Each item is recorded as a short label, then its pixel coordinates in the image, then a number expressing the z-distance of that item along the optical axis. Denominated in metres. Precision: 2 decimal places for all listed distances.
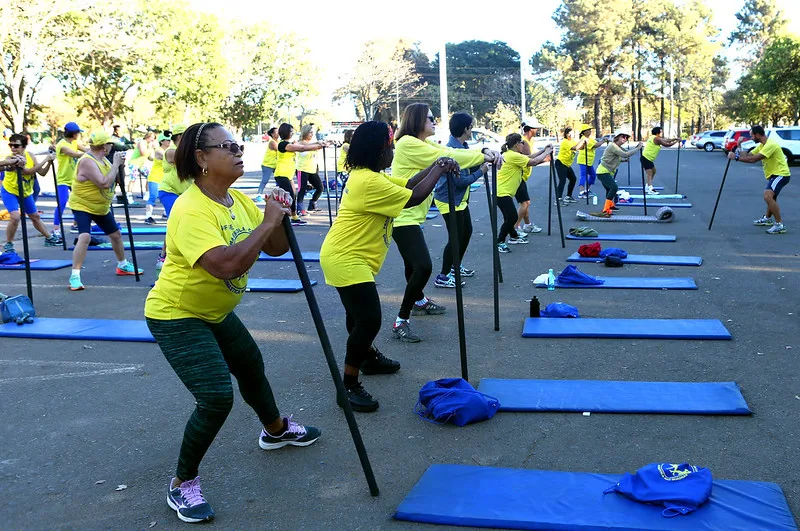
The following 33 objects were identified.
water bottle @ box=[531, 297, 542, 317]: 7.19
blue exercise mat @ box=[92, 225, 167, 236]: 14.10
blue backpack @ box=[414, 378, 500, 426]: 4.61
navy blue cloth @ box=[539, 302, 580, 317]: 7.20
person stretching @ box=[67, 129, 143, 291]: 8.77
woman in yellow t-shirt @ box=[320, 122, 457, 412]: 4.70
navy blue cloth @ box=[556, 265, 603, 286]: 8.70
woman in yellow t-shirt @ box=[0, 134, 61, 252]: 10.44
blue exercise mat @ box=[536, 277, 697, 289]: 8.57
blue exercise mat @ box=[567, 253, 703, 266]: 10.04
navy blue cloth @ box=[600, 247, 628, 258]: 10.17
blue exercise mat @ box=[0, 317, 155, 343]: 6.86
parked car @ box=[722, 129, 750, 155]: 36.84
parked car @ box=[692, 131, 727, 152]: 48.06
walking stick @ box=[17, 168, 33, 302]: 7.74
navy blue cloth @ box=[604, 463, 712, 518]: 3.41
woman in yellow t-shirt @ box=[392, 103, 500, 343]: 6.25
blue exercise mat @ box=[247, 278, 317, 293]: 8.84
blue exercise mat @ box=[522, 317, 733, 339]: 6.46
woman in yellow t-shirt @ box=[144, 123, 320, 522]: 3.27
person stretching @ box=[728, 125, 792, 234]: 12.37
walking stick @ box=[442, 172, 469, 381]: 5.06
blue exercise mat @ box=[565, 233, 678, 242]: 12.25
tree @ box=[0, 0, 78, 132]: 25.94
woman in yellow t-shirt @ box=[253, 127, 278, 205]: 15.81
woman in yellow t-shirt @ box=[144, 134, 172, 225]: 15.85
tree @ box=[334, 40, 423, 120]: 63.19
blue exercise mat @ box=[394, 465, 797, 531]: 3.31
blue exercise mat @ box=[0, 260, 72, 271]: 10.55
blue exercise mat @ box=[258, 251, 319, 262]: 11.05
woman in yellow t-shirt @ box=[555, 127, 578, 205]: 15.85
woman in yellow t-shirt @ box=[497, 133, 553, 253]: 10.93
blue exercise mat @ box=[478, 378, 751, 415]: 4.73
